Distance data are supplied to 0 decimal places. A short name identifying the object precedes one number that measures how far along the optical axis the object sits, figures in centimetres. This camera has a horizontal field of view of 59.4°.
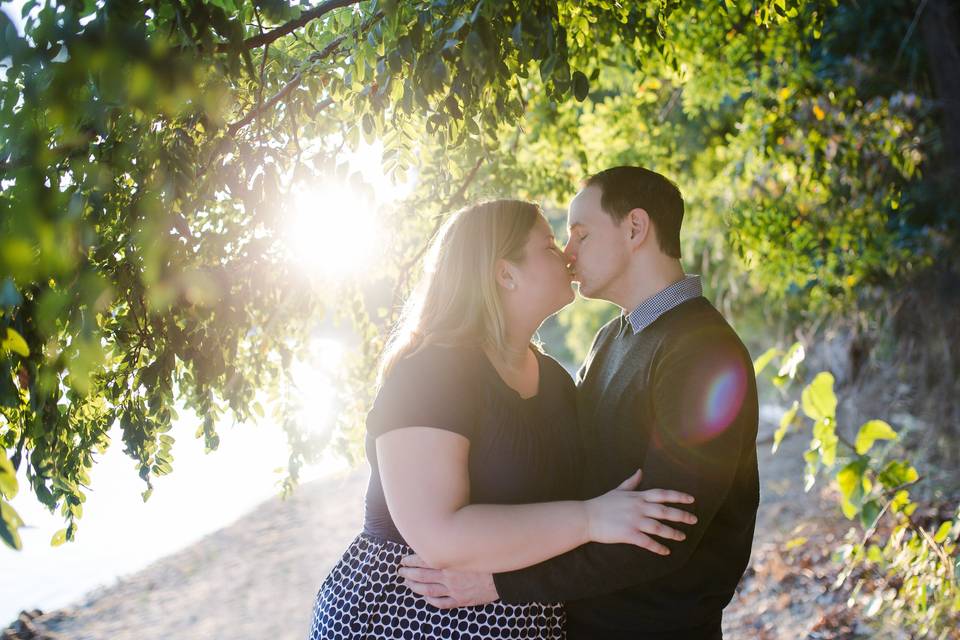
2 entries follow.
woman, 199
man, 207
